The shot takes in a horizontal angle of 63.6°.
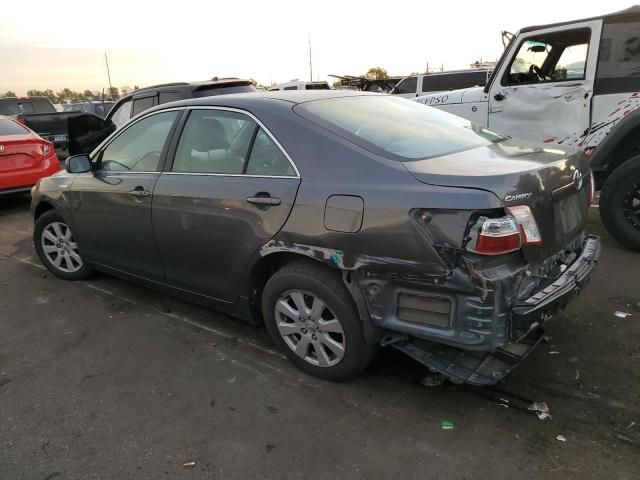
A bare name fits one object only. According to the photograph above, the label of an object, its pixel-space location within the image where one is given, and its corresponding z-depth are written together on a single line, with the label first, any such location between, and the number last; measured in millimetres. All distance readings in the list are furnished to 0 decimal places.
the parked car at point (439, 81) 14898
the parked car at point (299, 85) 12819
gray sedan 2414
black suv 7277
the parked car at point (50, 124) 12961
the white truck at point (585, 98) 4918
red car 7543
